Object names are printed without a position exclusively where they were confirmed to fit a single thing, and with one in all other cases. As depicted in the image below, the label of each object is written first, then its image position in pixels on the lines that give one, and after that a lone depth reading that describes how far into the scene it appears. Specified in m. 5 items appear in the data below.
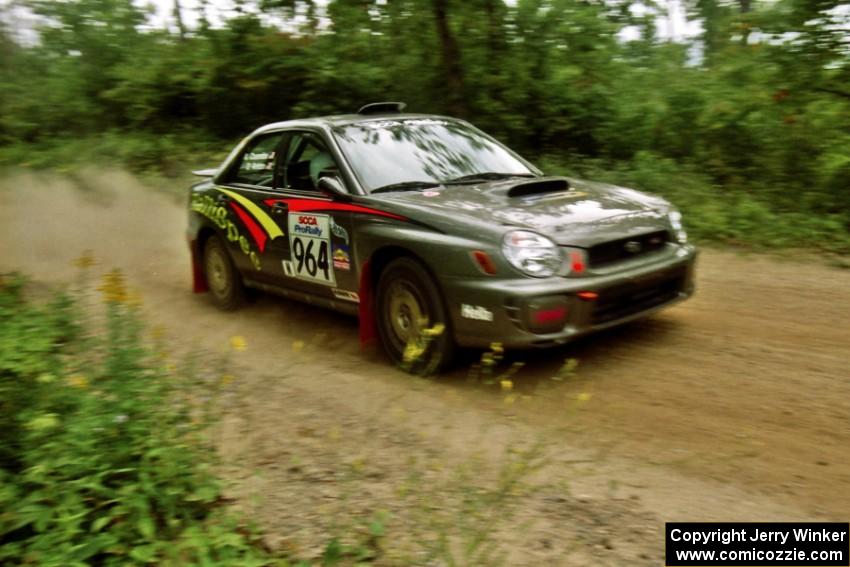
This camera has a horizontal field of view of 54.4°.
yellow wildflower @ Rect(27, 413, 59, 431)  3.58
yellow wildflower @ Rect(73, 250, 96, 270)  5.08
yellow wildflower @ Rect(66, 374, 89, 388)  4.05
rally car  5.01
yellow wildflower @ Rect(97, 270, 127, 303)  4.25
